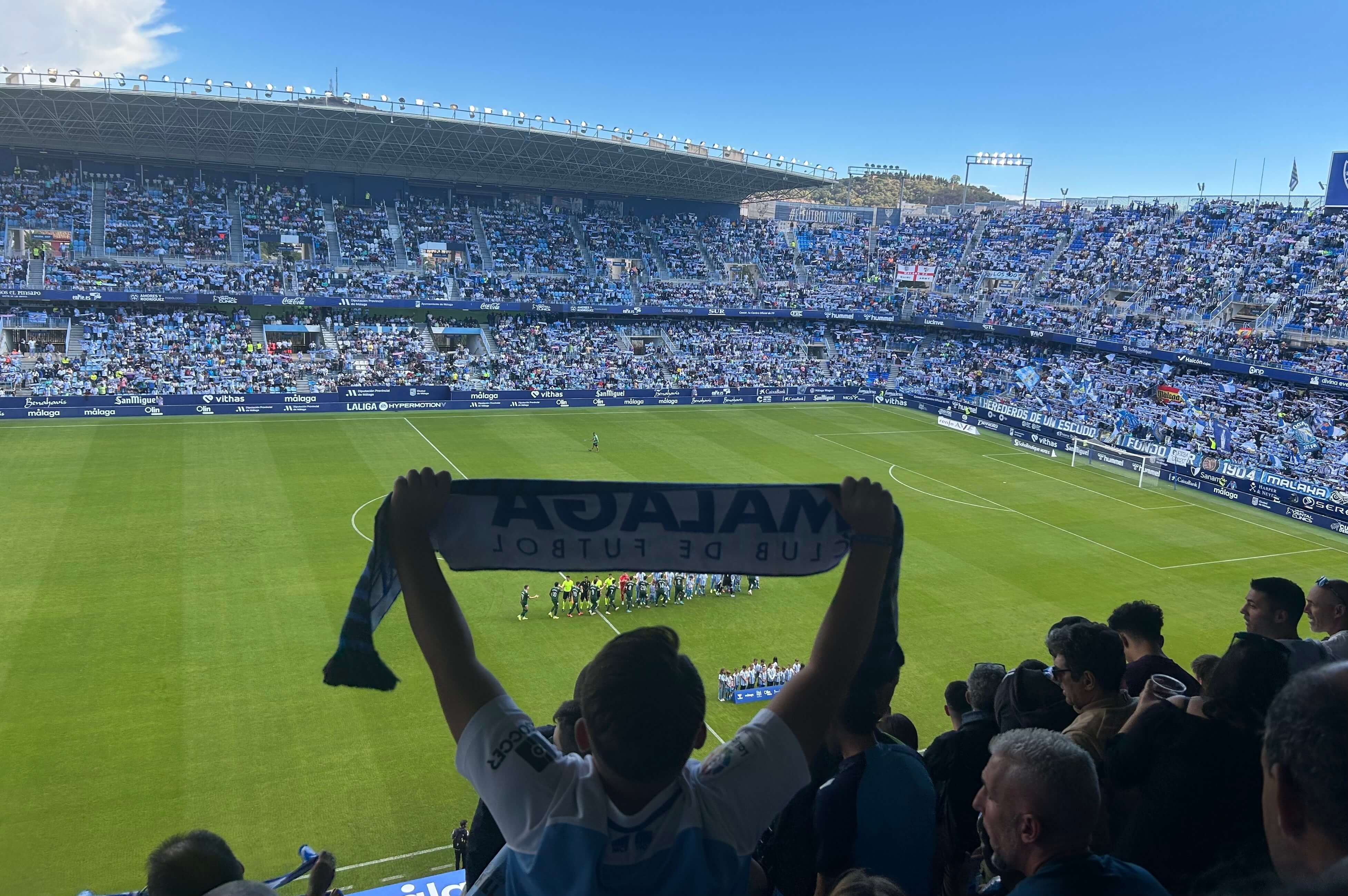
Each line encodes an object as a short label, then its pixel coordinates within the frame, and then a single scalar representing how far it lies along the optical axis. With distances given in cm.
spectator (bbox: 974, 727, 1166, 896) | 294
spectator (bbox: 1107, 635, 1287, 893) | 405
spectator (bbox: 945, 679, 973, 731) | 747
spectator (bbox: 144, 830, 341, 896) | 399
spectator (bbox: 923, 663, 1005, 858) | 535
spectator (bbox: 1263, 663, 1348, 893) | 214
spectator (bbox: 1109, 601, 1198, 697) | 758
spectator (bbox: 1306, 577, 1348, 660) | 786
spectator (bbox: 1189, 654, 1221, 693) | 677
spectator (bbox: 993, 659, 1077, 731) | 627
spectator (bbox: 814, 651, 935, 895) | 408
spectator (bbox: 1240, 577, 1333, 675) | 765
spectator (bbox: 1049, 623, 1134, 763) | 562
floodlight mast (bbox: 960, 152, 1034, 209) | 9175
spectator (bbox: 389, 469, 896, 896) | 257
